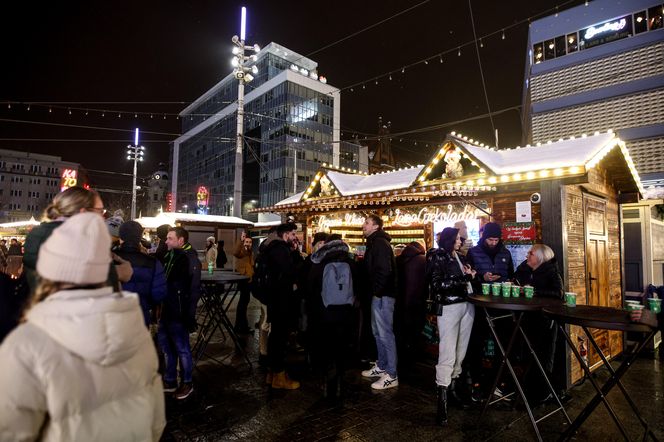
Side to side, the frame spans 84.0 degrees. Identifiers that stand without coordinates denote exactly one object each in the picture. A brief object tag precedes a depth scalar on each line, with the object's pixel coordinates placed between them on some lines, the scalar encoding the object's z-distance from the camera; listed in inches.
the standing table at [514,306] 143.8
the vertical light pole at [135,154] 1188.9
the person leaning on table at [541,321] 183.8
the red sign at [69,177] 1016.2
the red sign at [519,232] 239.5
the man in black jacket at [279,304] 197.2
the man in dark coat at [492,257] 209.3
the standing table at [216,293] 208.9
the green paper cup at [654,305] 134.7
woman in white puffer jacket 50.4
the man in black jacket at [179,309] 185.6
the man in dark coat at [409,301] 224.5
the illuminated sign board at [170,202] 1476.9
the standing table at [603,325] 118.3
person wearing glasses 92.5
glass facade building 2028.8
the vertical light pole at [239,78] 578.6
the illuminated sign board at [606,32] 540.1
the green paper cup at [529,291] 169.5
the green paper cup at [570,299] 152.2
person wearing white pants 163.5
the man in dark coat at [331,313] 185.5
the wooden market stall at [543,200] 223.9
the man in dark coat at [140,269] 155.9
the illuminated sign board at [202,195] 1462.8
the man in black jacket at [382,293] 200.5
